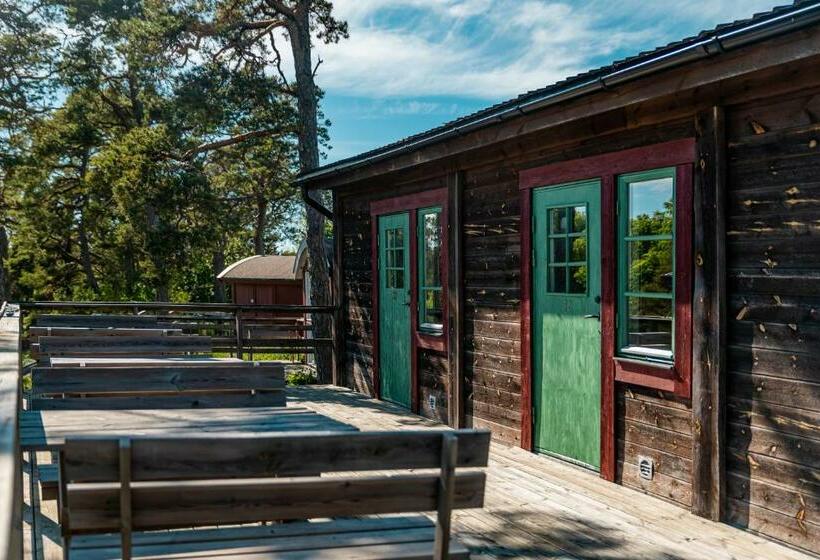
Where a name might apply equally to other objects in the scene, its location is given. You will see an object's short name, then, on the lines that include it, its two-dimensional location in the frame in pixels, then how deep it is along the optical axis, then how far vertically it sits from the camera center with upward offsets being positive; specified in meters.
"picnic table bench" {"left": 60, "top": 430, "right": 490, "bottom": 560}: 2.20 -0.61
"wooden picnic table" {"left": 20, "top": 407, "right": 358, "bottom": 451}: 3.45 -0.65
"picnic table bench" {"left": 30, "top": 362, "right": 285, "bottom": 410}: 4.34 -0.57
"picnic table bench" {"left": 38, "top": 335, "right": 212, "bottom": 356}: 6.73 -0.53
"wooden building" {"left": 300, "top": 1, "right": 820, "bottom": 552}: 4.26 +0.07
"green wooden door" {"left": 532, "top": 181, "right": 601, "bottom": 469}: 5.82 -0.32
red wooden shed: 28.67 -0.01
